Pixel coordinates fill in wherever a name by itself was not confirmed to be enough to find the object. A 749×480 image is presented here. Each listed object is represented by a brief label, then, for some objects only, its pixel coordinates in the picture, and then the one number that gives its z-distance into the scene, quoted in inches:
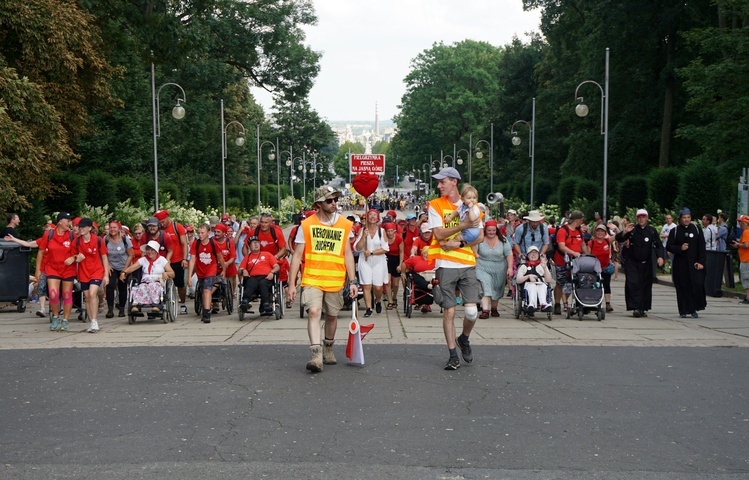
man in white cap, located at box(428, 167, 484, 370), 397.1
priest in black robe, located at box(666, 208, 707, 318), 649.6
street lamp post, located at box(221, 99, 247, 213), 1830.5
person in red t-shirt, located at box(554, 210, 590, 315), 658.8
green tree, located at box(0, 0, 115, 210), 926.4
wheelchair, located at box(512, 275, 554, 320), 639.8
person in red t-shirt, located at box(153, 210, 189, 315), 686.0
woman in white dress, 668.7
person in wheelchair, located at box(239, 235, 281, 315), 641.0
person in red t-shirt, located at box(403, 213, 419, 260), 735.7
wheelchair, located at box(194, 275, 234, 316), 672.7
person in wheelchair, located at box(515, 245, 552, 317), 637.3
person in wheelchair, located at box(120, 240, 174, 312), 624.7
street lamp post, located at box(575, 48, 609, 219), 1294.3
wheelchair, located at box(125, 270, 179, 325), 625.3
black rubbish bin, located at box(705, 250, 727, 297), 843.9
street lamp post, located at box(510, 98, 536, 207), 1934.1
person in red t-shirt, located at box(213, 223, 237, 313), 664.4
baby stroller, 634.2
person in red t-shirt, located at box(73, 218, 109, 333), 575.5
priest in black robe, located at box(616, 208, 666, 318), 652.1
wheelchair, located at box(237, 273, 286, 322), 644.1
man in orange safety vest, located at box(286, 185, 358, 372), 403.9
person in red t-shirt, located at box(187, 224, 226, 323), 645.9
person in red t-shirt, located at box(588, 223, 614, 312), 678.5
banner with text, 1031.6
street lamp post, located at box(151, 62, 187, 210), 1199.6
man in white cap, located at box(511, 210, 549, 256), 669.9
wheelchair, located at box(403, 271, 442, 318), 669.9
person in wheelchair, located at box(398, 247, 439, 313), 665.0
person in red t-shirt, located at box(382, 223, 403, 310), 741.4
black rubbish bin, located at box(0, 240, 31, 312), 714.8
